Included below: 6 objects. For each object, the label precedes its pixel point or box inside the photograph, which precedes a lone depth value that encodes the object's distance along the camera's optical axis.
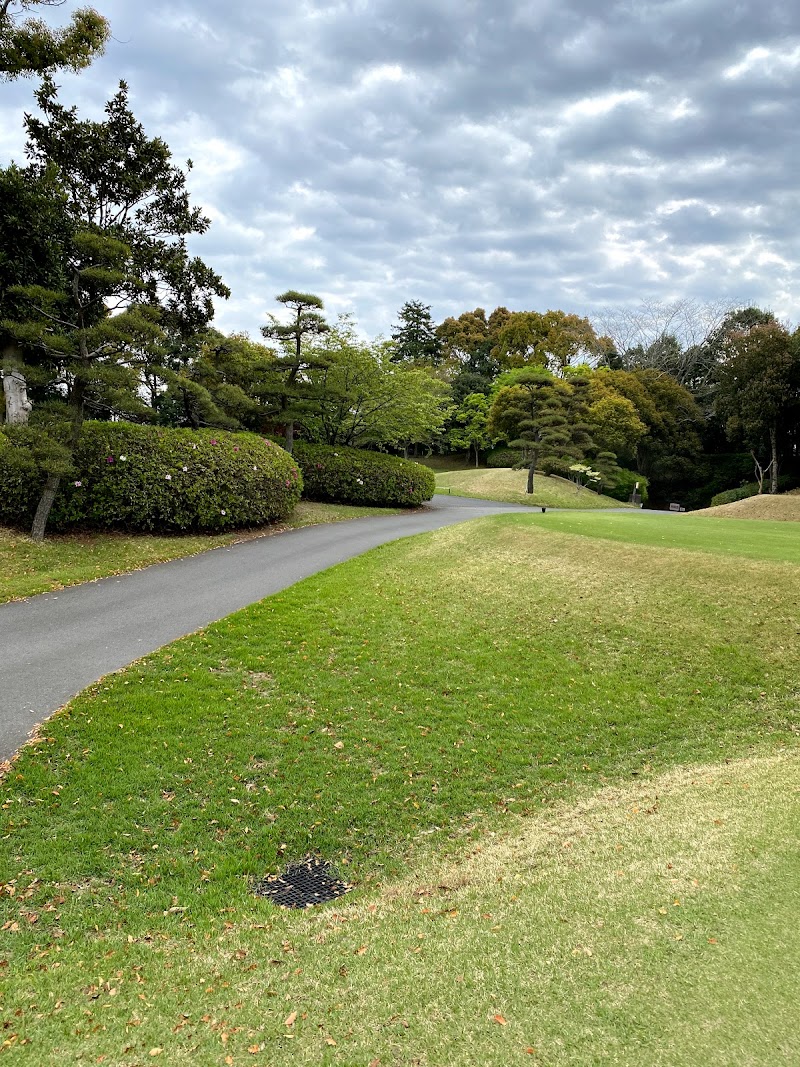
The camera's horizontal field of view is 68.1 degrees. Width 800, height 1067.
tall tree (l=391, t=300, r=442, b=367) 46.84
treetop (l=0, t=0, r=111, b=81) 9.83
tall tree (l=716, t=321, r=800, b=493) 28.56
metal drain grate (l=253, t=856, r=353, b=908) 3.48
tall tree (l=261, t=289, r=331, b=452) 18.31
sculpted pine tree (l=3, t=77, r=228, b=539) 10.27
